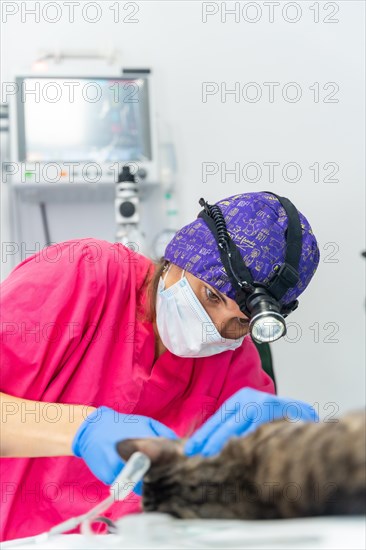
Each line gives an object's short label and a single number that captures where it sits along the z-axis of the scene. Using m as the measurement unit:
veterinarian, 2.32
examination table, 1.19
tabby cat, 1.22
